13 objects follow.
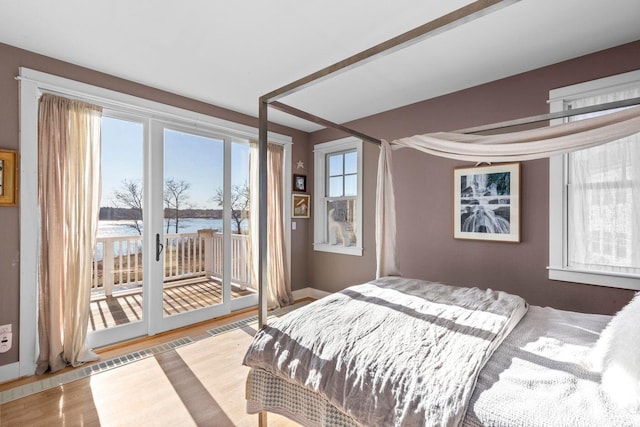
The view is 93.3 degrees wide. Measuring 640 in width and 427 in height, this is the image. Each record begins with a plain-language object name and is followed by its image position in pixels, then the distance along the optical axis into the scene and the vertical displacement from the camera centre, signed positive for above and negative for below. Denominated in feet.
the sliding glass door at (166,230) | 9.52 -0.58
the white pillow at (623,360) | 3.14 -1.73
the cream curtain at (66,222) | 7.98 -0.23
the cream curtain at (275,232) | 13.10 -0.84
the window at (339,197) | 13.32 +0.78
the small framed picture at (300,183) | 14.60 +1.51
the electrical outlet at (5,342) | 7.46 -3.19
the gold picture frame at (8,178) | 7.38 +0.89
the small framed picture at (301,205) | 14.53 +0.41
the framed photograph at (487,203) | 8.95 +0.34
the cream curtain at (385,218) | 8.84 -0.13
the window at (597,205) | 7.31 +0.23
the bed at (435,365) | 3.39 -2.07
